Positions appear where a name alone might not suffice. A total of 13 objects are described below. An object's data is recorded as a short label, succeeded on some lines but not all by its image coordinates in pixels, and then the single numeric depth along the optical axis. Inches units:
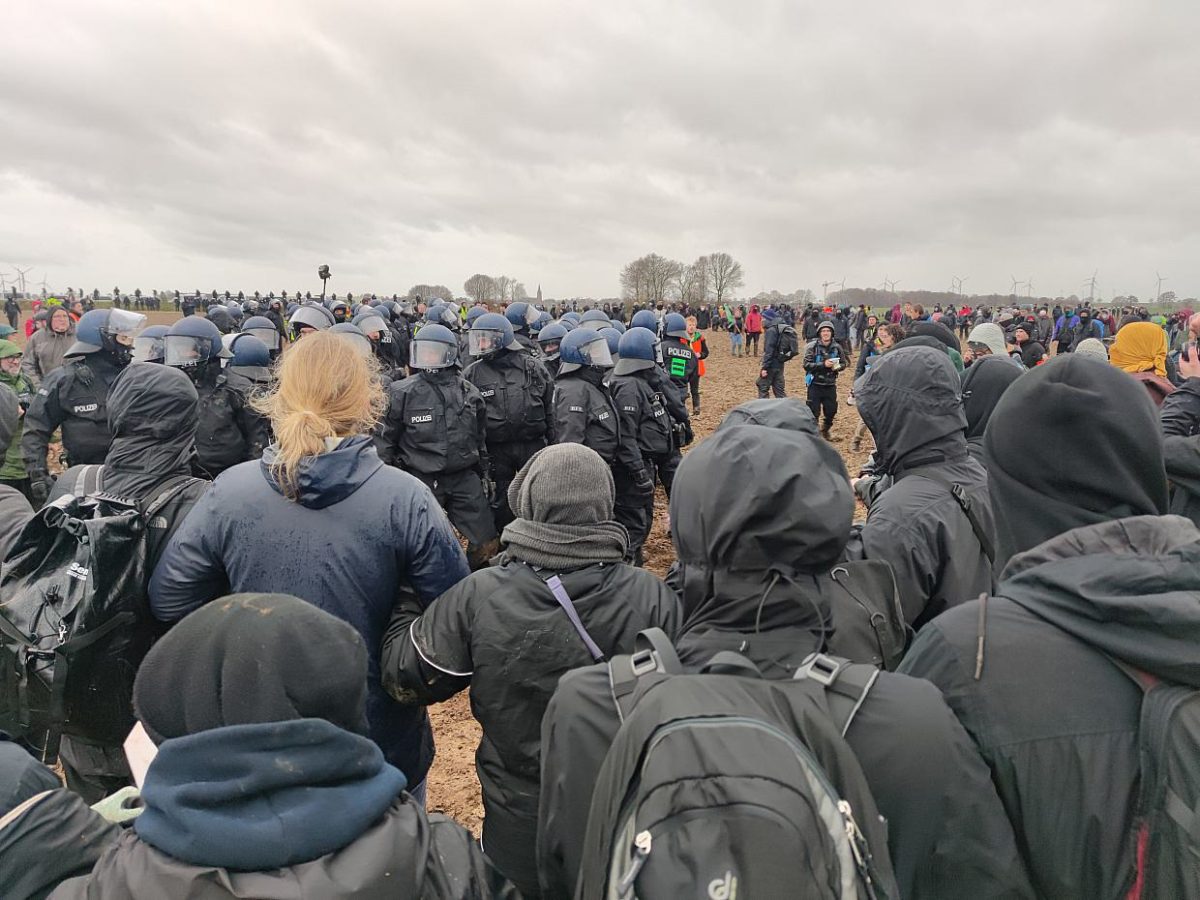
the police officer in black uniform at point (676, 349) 378.0
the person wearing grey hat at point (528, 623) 82.0
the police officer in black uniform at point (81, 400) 213.8
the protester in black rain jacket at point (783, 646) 49.2
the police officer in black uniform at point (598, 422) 237.8
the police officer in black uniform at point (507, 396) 258.5
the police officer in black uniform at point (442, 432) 221.0
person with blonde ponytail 89.8
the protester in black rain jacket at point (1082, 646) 48.9
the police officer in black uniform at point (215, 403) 206.5
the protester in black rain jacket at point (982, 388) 148.6
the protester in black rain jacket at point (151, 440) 109.6
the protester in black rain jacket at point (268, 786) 40.0
